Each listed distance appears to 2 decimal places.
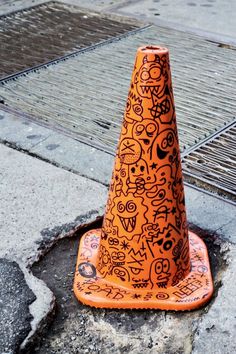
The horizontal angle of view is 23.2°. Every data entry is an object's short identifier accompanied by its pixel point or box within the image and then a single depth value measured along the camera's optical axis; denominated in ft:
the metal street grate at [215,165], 10.48
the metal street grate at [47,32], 16.58
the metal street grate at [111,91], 12.57
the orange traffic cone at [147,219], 7.16
